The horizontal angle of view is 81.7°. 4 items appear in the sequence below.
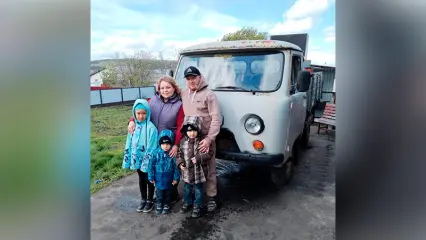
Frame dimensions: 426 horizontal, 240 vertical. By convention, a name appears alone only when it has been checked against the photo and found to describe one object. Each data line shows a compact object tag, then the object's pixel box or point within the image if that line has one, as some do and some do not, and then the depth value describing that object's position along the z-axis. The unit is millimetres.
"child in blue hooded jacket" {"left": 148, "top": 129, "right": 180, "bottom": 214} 2178
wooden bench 3164
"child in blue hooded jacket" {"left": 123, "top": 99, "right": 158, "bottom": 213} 2135
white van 2238
